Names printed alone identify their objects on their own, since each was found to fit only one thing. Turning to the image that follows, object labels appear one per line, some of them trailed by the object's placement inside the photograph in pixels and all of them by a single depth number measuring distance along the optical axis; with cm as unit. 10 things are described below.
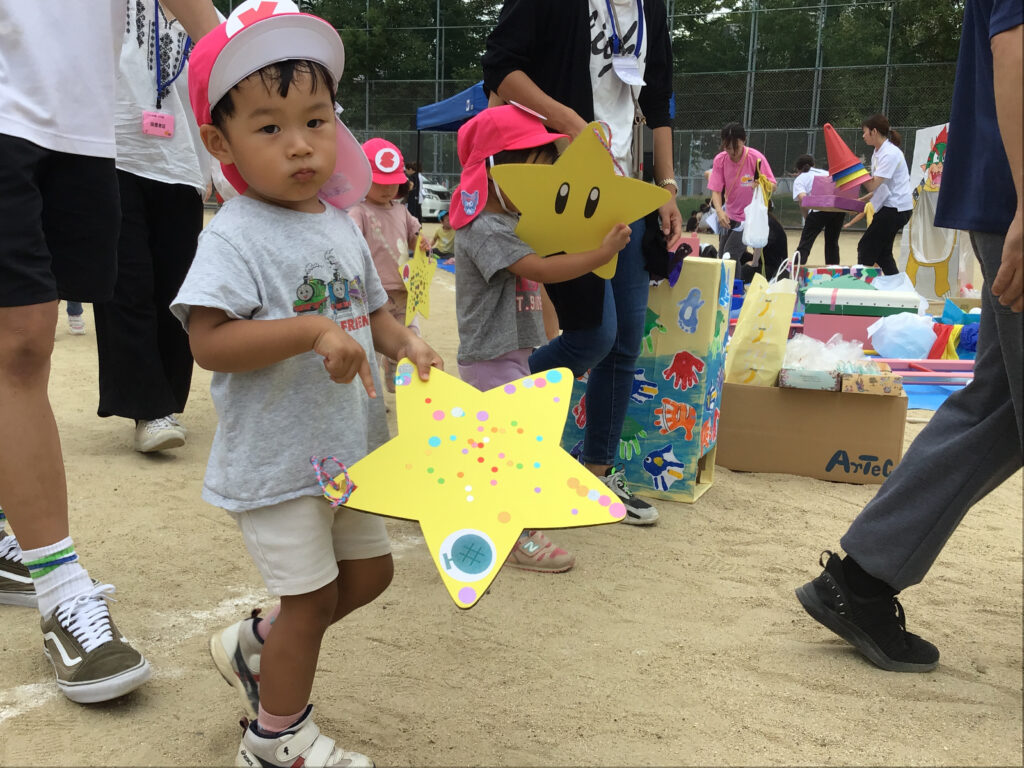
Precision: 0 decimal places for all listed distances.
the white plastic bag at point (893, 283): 634
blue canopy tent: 1281
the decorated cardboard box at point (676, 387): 321
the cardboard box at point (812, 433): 354
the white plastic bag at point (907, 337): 560
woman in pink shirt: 834
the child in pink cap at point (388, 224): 459
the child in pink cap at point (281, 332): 143
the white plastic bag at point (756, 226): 766
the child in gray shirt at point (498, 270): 261
